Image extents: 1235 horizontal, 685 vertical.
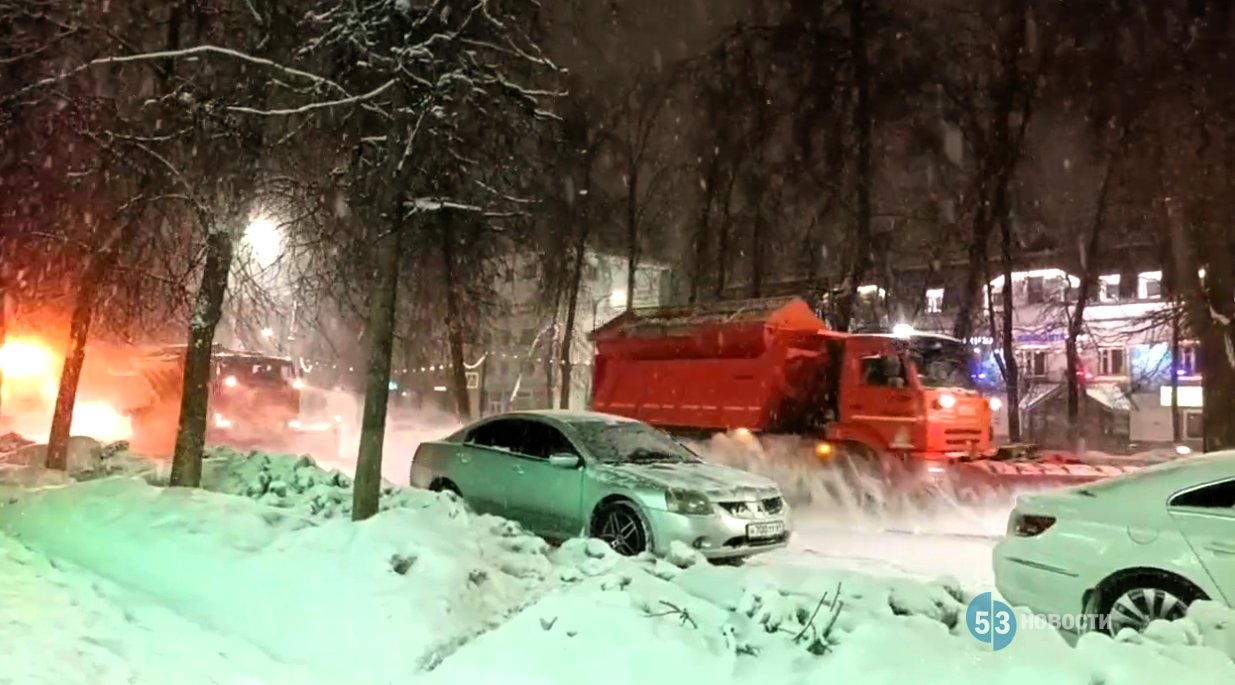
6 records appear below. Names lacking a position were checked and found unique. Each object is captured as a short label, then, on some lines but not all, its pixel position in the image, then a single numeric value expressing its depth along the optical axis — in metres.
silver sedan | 9.13
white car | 6.07
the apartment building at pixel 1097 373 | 33.62
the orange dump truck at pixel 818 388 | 14.16
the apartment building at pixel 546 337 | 37.88
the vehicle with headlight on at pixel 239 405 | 20.55
